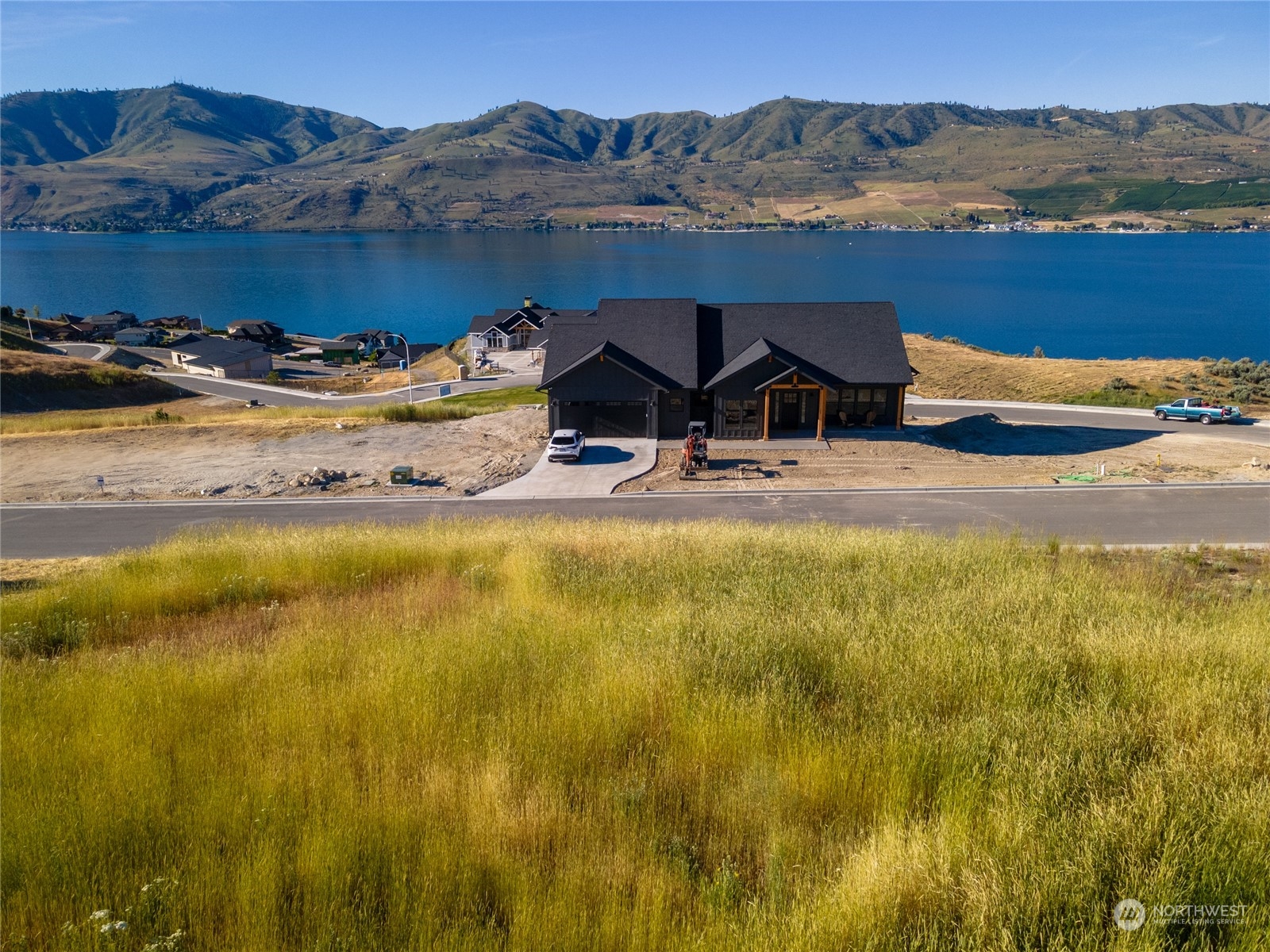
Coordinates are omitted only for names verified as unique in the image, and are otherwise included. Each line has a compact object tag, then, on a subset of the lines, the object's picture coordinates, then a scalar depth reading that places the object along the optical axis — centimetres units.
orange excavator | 3109
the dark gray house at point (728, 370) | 3644
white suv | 3322
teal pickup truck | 4219
